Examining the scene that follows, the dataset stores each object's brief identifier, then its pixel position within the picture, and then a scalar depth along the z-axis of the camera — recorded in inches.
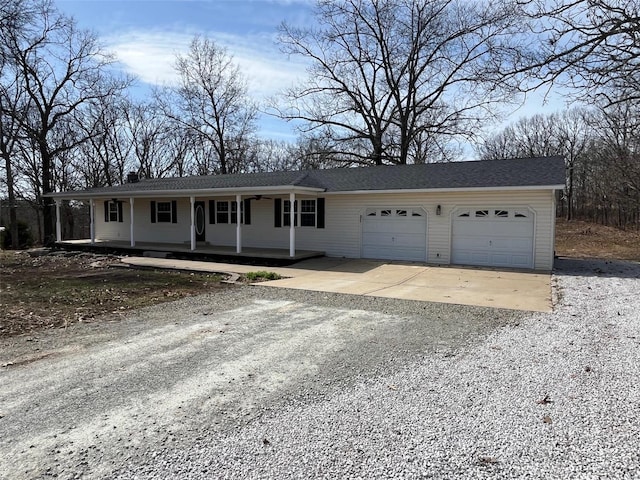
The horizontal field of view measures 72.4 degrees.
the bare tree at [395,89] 983.0
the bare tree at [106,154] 1185.4
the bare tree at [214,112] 1192.8
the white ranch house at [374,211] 496.1
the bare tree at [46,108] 887.7
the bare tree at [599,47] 358.3
